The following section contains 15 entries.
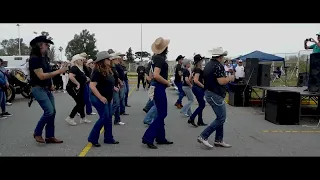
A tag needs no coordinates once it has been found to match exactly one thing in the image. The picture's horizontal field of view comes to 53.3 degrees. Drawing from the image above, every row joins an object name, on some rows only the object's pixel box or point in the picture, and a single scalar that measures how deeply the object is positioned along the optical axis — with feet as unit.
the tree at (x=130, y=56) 253.55
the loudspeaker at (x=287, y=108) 27.20
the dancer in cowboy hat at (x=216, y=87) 18.20
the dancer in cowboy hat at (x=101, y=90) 19.08
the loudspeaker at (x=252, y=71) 37.61
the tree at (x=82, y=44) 248.32
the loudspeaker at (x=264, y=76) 36.52
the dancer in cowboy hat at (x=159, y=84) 18.45
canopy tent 72.91
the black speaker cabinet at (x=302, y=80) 44.27
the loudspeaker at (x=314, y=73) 28.30
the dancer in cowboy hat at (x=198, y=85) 25.45
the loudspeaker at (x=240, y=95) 38.78
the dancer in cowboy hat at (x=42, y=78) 18.39
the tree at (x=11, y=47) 278.26
